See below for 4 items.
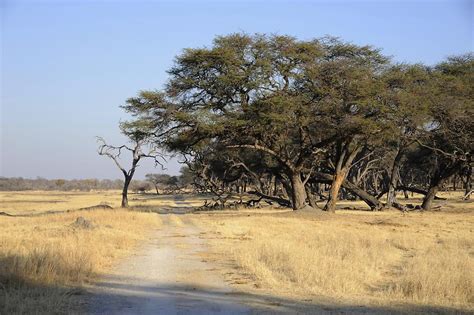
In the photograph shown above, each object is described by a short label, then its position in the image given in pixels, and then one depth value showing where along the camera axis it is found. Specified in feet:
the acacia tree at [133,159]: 163.63
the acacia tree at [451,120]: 118.32
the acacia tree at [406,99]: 110.01
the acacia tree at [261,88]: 107.65
